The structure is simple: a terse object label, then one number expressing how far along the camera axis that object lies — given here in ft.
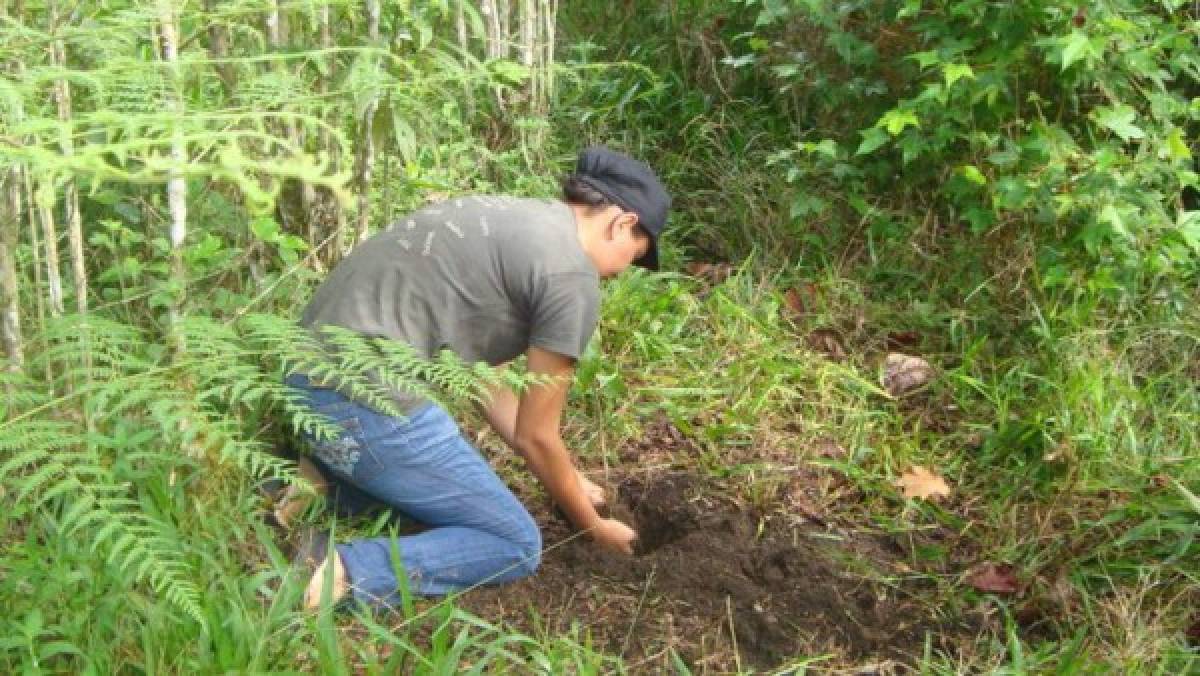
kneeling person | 9.55
